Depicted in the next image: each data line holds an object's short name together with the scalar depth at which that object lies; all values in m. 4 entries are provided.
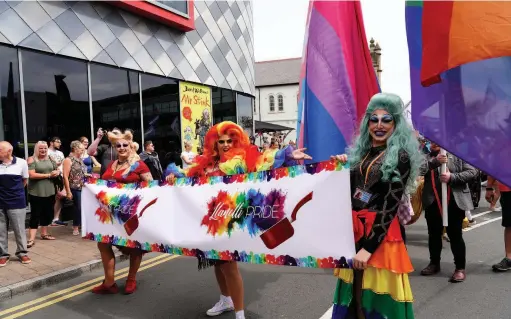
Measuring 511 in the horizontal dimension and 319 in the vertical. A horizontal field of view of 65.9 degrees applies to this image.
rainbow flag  2.15
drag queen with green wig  2.41
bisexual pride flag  3.49
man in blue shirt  5.47
